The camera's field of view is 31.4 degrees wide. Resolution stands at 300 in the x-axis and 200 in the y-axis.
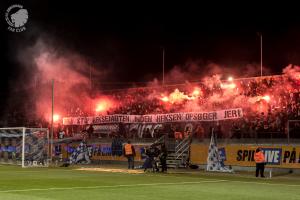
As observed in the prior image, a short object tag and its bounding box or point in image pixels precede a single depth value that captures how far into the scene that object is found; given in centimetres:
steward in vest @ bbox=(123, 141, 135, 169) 3388
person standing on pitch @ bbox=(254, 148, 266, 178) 2750
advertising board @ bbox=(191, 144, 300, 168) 2992
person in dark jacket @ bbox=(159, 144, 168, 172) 3122
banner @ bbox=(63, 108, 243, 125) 3450
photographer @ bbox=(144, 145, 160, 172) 3150
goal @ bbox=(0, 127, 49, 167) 3656
